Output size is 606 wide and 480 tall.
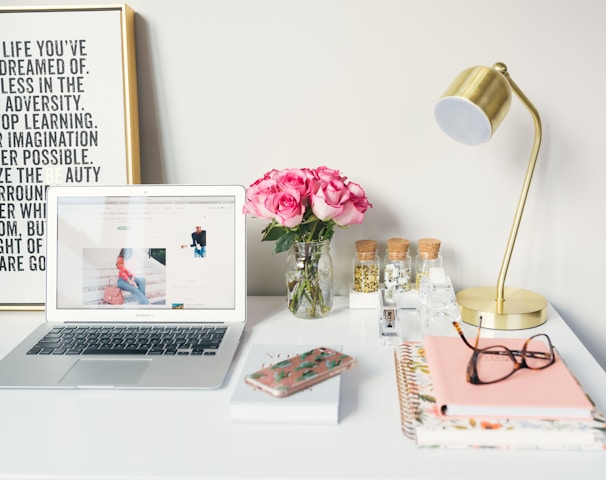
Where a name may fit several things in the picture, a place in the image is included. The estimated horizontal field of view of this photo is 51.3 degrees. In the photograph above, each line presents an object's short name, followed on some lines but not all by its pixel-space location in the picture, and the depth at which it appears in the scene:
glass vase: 1.20
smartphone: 0.86
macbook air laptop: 1.16
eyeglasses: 0.87
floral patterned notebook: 0.76
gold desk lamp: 1.00
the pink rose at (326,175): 1.14
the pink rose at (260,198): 1.12
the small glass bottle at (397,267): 1.25
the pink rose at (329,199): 1.12
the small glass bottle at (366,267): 1.25
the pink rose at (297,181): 1.12
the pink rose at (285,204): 1.11
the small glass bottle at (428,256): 1.24
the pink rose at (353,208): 1.15
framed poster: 1.24
